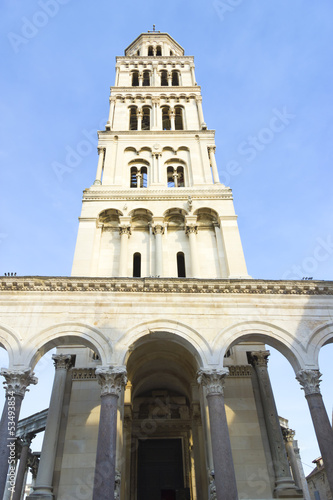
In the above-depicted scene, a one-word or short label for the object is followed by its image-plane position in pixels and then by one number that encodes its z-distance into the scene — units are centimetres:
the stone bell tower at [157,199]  2303
